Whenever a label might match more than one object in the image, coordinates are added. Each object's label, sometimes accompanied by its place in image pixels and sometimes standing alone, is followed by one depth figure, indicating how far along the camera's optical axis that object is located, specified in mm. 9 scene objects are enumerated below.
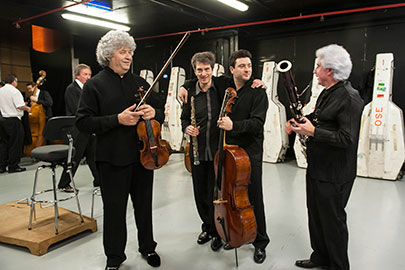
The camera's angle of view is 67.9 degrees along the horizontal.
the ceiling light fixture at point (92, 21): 6342
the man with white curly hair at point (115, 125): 2066
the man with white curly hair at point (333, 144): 1934
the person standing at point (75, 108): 4059
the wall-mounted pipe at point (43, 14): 5389
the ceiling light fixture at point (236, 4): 5402
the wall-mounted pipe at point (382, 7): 4930
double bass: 6730
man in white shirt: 5531
